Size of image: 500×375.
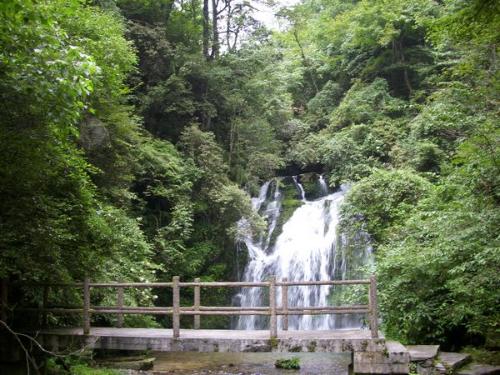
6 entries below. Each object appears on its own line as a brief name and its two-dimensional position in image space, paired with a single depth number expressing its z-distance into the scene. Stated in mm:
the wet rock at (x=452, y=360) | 8555
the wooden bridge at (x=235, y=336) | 8094
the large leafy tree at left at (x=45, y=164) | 6301
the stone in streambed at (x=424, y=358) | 8582
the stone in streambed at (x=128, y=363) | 10164
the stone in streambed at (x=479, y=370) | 8440
